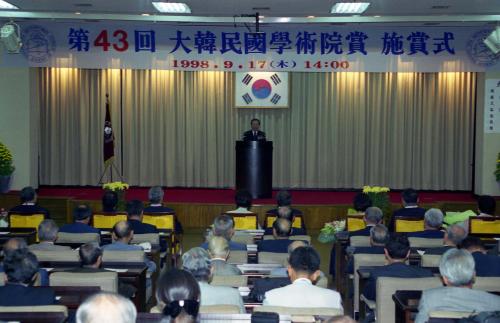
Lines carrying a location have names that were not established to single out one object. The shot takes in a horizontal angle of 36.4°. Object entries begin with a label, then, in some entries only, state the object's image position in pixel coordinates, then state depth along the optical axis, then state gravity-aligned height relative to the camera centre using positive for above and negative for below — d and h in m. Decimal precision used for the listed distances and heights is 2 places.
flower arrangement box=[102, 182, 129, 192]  10.30 -0.74
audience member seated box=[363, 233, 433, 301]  5.05 -0.89
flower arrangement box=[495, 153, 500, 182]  12.23 -0.59
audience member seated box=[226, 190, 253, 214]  8.38 -0.74
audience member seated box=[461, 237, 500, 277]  5.41 -0.92
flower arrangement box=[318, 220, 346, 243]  9.48 -1.23
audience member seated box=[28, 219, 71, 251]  5.98 -0.82
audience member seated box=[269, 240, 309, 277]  5.01 -0.93
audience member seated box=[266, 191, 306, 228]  8.38 -0.73
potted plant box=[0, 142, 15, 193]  12.10 -0.57
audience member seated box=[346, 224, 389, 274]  6.09 -0.86
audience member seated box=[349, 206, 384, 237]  7.10 -0.79
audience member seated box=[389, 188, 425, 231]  8.25 -0.79
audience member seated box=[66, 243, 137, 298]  4.96 -0.81
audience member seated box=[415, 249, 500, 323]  3.98 -0.85
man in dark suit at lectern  11.52 -0.01
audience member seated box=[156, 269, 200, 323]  2.94 -0.65
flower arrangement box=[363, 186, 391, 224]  10.20 -0.83
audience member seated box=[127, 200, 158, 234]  7.26 -0.83
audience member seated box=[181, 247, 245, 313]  4.11 -0.84
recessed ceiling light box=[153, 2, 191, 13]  9.96 +1.68
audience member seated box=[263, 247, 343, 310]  4.09 -0.85
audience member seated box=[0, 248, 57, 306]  4.10 -0.85
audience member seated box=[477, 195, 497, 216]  8.05 -0.75
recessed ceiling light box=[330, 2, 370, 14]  9.68 +1.65
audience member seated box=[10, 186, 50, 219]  8.24 -0.81
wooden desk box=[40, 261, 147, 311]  5.32 -0.98
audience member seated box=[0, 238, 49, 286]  4.82 -0.74
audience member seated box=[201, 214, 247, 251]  6.22 -0.77
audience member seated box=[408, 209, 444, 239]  6.89 -0.85
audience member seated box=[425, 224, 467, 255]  6.03 -0.83
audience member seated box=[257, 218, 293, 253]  6.23 -0.89
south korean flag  13.23 +0.76
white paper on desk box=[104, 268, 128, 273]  5.32 -0.97
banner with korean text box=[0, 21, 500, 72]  12.03 +1.33
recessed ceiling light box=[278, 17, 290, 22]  11.70 +1.77
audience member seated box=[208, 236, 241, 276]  5.00 -0.83
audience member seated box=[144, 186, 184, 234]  8.34 -0.78
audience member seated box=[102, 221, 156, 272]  6.00 -0.87
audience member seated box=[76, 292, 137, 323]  2.37 -0.56
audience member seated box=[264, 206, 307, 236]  7.41 -0.80
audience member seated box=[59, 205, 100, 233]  6.96 -0.85
